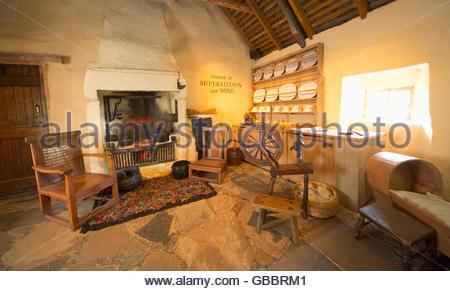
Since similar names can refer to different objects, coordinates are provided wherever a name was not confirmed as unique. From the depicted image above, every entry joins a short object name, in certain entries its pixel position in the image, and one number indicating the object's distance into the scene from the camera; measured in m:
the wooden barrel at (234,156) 4.32
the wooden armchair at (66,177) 2.06
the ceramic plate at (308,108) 3.63
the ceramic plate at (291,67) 3.78
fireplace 3.14
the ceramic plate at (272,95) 4.37
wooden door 3.04
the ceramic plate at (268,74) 4.42
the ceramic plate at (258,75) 4.79
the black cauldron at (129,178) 2.97
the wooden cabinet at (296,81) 3.44
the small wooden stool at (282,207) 1.74
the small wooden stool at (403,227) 1.38
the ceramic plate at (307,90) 3.53
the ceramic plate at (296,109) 3.86
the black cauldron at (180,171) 3.45
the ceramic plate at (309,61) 3.47
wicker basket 2.16
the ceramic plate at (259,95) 4.75
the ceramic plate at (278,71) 4.10
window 2.64
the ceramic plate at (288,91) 3.94
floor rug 2.25
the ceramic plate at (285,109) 4.11
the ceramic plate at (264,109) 4.64
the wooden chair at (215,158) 3.20
